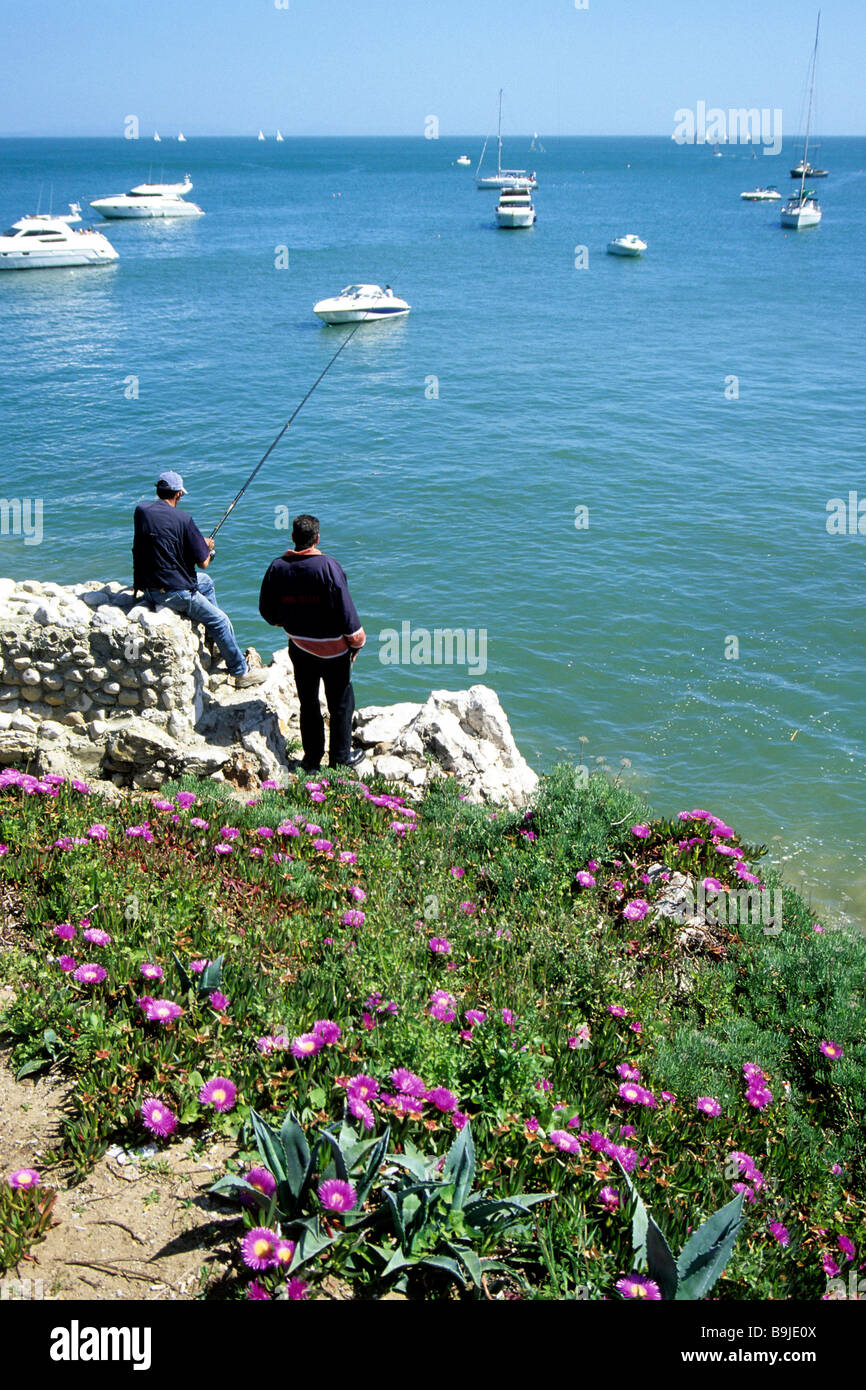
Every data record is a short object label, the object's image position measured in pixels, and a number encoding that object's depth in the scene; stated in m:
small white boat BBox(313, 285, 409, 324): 40.44
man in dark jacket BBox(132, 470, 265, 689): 8.66
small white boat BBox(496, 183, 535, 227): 81.94
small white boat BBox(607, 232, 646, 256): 64.88
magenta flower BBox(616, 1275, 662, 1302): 3.42
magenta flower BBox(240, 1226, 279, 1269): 3.33
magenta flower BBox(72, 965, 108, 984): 4.67
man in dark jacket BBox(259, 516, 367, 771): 8.11
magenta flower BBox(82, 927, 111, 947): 4.98
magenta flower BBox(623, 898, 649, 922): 6.39
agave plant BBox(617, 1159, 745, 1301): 3.48
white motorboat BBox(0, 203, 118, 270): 57.06
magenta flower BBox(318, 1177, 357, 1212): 3.53
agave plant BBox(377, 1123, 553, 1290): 3.50
